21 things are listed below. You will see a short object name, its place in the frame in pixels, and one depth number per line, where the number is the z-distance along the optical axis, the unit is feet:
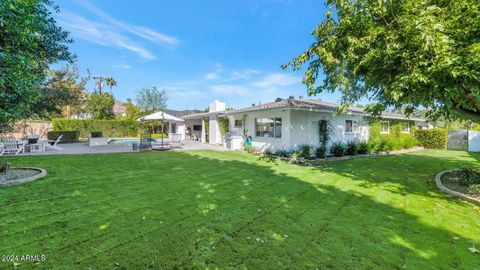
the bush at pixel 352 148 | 50.75
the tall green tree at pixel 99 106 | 100.48
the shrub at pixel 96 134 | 65.98
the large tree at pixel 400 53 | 17.47
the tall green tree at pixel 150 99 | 128.36
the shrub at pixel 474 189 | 20.45
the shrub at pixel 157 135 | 101.83
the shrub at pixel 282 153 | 44.17
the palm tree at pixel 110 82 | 148.24
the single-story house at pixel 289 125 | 45.01
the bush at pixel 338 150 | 48.60
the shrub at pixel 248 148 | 52.21
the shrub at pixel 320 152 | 46.03
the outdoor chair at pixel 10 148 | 40.16
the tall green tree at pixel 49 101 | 38.91
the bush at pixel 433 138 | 69.26
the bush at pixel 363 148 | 53.06
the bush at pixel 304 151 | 42.96
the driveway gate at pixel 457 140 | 66.80
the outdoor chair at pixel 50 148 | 48.69
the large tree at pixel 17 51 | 15.62
